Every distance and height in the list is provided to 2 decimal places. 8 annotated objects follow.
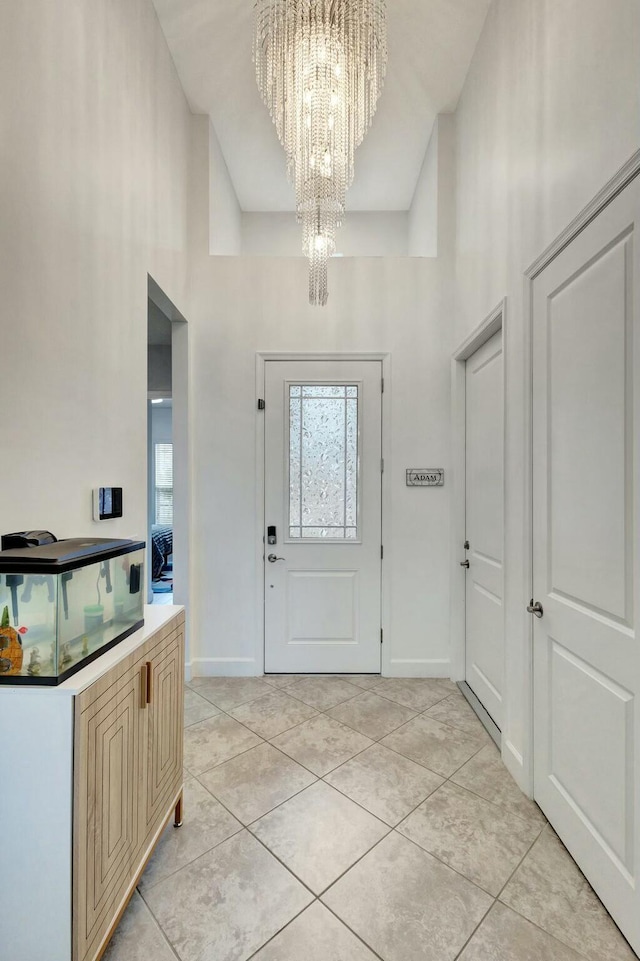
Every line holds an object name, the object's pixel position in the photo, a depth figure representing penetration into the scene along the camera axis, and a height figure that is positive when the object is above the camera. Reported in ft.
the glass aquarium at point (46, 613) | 3.40 -1.07
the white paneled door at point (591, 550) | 4.27 -0.77
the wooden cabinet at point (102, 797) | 3.35 -2.84
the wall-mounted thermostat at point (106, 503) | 5.70 -0.29
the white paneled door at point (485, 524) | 7.75 -0.80
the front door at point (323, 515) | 10.02 -0.76
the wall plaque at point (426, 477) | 9.91 +0.13
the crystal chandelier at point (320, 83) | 6.58 +6.29
